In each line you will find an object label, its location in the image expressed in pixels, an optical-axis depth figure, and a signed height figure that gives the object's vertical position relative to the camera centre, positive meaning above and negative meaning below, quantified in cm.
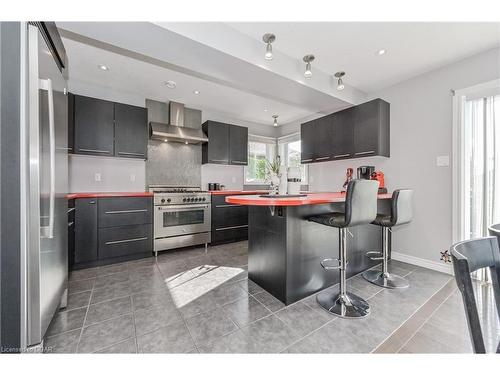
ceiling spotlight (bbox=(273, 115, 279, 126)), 466 +154
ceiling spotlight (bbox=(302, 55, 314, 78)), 217 +143
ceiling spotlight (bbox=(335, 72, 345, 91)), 259 +140
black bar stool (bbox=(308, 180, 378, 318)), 157 -29
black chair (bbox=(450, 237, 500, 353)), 57 -27
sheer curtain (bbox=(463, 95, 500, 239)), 222 +22
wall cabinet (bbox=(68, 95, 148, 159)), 283 +84
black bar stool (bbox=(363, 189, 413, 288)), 209 -38
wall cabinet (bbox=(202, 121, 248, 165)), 396 +82
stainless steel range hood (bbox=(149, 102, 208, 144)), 343 +94
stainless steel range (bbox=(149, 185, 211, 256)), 309 -53
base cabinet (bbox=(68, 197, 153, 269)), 255 -60
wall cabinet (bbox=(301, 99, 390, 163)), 292 +80
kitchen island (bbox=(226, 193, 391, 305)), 180 -60
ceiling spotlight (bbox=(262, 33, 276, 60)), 193 +144
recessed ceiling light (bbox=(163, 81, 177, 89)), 309 +154
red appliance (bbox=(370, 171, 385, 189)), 301 +11
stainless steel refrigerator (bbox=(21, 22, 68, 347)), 110 +2
